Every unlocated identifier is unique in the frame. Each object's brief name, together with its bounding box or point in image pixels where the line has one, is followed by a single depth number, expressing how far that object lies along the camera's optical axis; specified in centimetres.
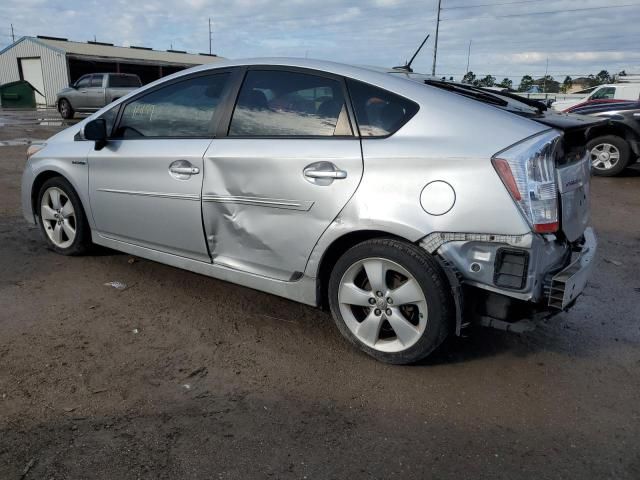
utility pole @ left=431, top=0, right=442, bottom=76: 2930
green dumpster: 2853
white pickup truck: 1572
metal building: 3338
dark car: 930
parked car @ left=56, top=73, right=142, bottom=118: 1947
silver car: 267
